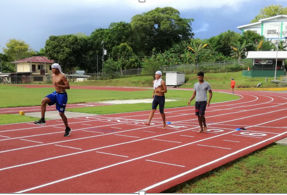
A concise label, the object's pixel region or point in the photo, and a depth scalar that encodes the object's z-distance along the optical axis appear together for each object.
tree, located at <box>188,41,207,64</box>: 61.56
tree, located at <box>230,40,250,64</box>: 60.67
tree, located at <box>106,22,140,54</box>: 71.76
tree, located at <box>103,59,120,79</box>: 61.65
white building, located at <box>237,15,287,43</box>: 74.38
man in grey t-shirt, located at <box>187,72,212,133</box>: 9.52
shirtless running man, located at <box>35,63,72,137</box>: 8.46
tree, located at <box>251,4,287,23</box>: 89.59
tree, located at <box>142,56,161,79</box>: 57.56
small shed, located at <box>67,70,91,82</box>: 69.33
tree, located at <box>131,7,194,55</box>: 75.62
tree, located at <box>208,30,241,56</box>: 68.50
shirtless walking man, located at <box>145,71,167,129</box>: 10.51
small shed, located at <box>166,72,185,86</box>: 50.94
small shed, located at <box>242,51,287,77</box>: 47.97
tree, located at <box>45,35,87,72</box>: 67.49
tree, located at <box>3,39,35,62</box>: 89.74
